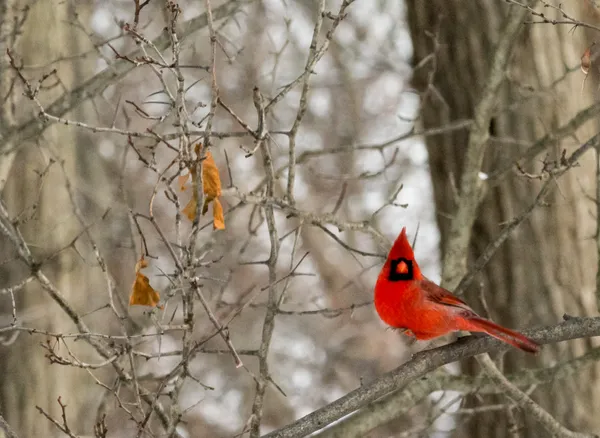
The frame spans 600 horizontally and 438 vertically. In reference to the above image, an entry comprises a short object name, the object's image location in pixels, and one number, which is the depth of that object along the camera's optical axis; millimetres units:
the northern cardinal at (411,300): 5898
